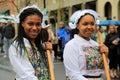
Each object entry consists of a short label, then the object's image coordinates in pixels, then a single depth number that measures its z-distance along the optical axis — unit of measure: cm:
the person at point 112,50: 632
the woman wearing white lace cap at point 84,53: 219
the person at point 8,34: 960
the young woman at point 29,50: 200
